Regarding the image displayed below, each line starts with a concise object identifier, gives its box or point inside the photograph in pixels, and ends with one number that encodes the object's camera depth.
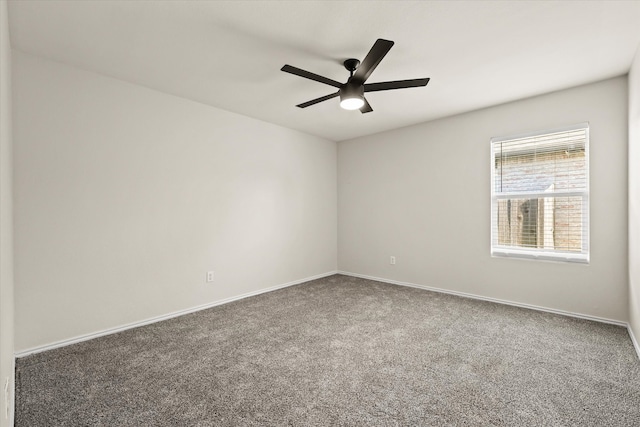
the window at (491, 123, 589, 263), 3.36
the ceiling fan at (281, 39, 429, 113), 2.24
